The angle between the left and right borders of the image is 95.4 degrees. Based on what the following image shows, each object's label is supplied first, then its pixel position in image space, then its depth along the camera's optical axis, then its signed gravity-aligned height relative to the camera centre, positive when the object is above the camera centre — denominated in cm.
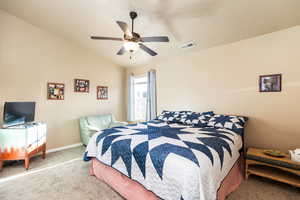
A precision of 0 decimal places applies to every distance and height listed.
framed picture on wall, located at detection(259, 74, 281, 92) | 241 +31
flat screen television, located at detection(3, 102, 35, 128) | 244 -26
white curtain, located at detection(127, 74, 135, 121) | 486 -5
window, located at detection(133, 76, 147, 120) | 475 +10
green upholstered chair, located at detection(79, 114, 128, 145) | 342 -69
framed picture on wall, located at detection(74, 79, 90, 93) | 375 +40
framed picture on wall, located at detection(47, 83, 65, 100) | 328 +21
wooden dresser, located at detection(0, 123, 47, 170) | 233 -76
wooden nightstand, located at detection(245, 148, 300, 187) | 185 -97
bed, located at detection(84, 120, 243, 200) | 120 -66
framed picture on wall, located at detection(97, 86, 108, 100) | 427 +23
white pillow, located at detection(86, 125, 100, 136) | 339 -75
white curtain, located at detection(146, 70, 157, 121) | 421 +9
